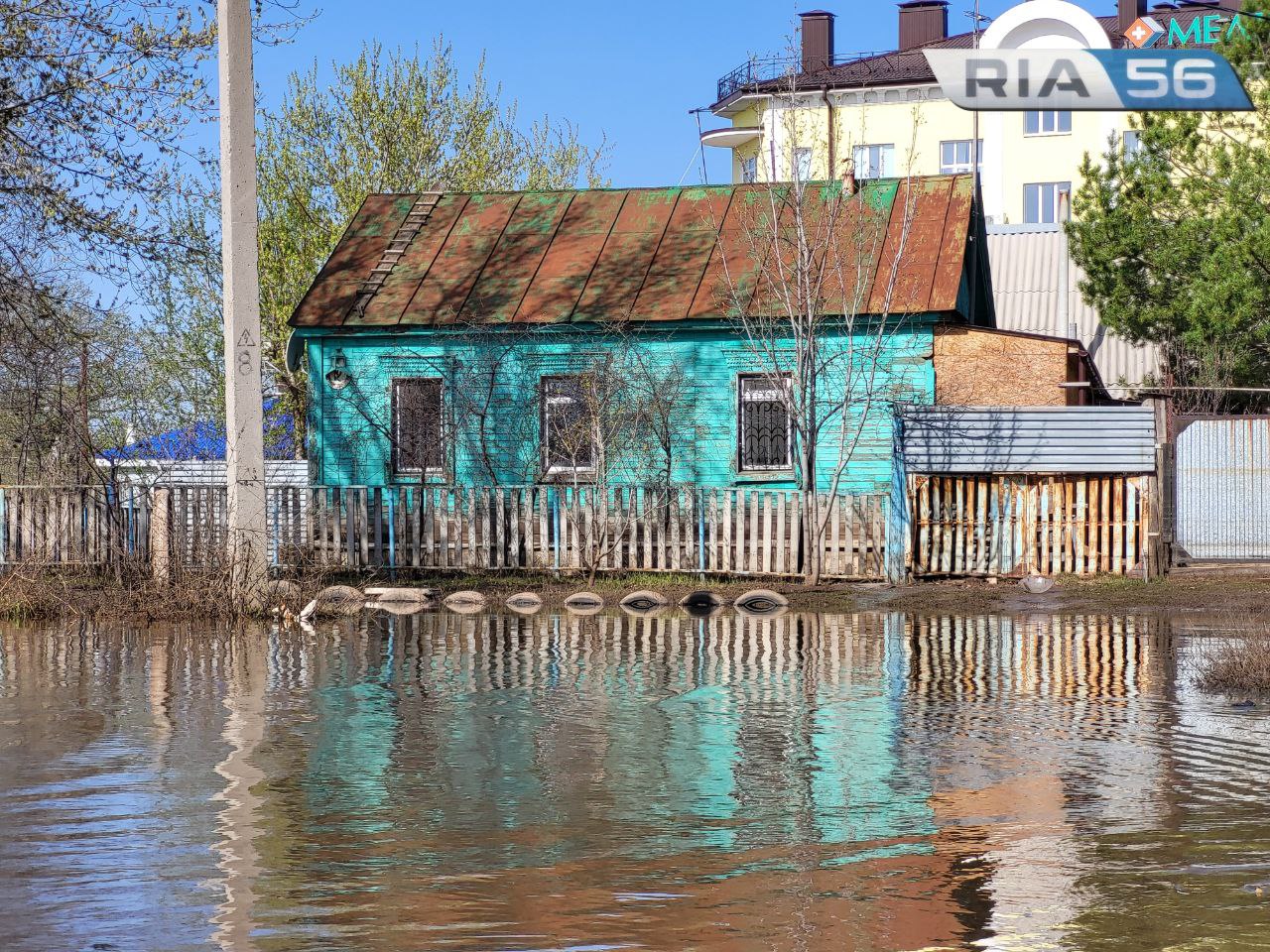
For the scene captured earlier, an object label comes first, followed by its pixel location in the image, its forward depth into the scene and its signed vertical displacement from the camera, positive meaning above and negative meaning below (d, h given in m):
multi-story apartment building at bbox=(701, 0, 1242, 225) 61.66 +14.73
